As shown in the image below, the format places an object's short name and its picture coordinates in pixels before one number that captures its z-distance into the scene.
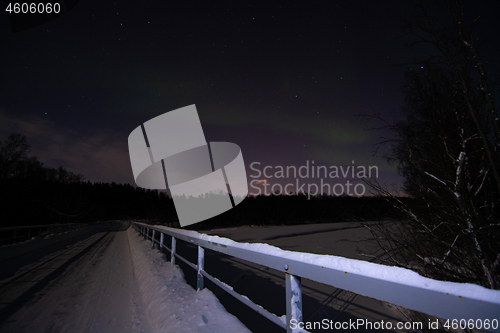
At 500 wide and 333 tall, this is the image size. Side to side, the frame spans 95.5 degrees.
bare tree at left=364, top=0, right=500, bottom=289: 2.96
